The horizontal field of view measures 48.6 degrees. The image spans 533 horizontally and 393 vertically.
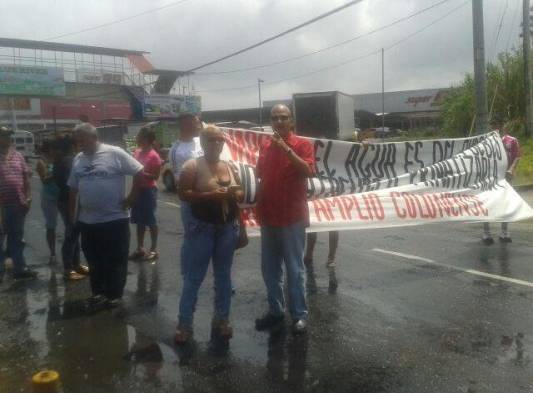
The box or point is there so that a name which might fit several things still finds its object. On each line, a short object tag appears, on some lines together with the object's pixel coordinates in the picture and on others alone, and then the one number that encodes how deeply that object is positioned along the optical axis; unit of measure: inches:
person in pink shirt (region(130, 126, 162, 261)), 291.4
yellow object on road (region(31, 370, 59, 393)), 115.3
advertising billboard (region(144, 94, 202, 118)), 2198.6
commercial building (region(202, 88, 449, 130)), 2132.1
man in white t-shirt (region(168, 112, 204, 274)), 231.8
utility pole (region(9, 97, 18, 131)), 1982.8
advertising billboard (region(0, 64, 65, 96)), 2001.7
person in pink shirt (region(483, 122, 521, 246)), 326.3
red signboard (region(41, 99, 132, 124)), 2233.0
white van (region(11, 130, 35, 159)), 1585.8
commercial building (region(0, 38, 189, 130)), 2058.3
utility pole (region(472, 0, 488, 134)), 433.7
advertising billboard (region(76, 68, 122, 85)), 2258.9
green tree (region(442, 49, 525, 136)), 1141.1
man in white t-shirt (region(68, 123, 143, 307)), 208.1
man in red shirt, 184.4
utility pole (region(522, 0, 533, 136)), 901.2
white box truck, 904.9
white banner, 241.1
